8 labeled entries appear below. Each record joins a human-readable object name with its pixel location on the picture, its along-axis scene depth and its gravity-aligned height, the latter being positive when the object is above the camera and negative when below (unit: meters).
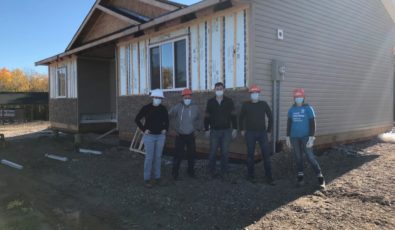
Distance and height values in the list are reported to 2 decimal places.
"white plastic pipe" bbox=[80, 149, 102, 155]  12.14 -1.60
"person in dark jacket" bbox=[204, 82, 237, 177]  7.93 -0.51
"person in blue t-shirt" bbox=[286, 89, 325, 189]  7.11 -0.61
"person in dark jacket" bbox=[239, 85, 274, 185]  7.67 -0.55
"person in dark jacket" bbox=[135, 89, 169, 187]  7.67 -0.61
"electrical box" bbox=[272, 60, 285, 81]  8.97 +0.65
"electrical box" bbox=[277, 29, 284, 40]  9.24 +1.50
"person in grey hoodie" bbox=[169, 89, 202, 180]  8.09 -0.53
